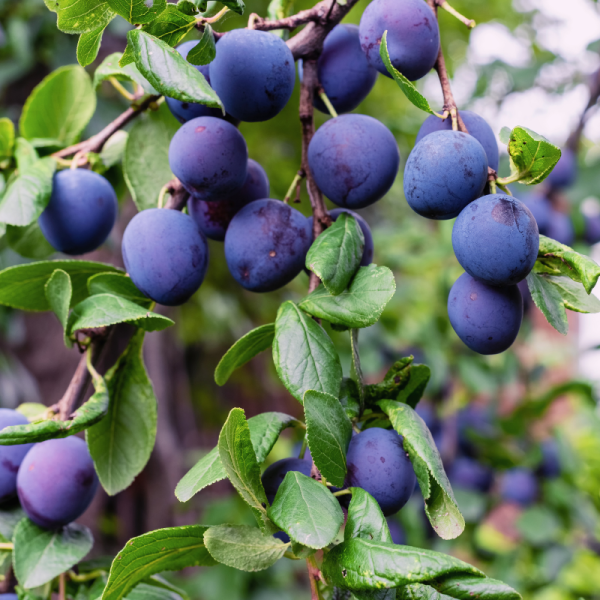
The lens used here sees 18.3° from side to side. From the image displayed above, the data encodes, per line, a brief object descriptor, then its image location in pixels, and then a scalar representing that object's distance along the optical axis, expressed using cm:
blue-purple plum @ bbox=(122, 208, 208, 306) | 65
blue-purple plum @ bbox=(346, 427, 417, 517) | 62
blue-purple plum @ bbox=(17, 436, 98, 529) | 66
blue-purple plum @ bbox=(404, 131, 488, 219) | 61
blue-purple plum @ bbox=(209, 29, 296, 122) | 63
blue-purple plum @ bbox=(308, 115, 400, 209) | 65
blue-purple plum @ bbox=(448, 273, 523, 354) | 63
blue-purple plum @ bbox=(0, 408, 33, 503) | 67
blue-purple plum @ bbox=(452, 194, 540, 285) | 61
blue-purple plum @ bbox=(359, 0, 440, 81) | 64
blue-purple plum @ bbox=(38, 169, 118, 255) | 69
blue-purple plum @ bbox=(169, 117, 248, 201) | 64
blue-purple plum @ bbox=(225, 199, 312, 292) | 65
